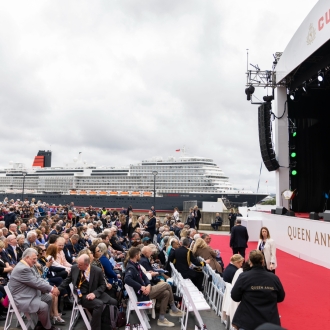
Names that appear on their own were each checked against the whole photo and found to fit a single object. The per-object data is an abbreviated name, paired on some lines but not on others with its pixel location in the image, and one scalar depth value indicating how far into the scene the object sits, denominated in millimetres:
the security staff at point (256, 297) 2809
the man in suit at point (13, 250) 5306
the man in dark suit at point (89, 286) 3930
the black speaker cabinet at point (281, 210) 11677
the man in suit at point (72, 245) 6343
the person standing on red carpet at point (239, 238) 8055
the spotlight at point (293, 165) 12512
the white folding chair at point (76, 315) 3966
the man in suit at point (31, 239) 6082
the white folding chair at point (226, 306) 4228
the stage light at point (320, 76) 10477
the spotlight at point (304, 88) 11640
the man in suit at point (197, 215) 13727
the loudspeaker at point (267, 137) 12625
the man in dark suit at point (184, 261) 5520
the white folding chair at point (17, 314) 3711
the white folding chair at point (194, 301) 4004
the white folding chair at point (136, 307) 3869
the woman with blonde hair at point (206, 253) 6070
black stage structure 12625
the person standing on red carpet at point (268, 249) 5898
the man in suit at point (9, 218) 11341
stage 8509
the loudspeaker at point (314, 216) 9062
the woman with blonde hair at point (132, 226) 11870
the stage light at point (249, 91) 12762
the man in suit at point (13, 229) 7418
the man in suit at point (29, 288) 3773
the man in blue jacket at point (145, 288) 4309
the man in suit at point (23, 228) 8039
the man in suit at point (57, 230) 8091
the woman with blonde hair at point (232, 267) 4430
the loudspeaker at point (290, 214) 10875
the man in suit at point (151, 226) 11375
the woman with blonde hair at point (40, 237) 6977
